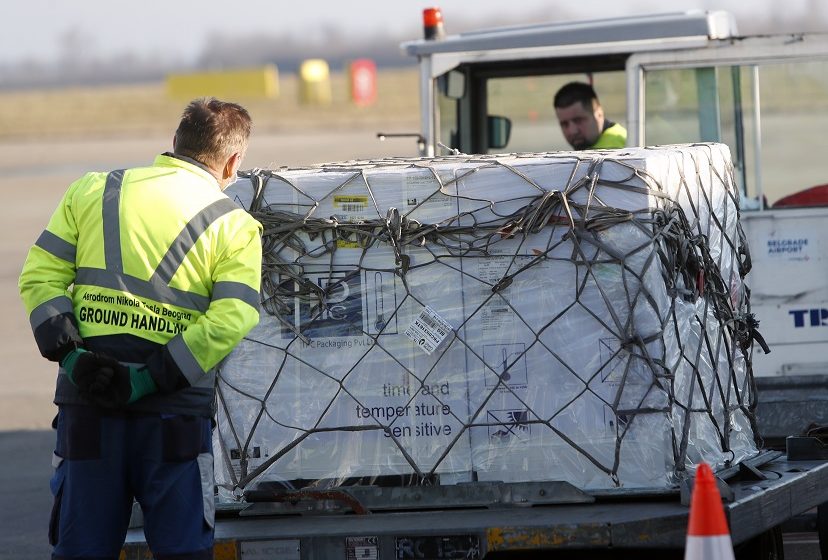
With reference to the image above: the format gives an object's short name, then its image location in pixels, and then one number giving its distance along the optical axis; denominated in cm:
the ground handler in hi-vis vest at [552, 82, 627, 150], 1600
